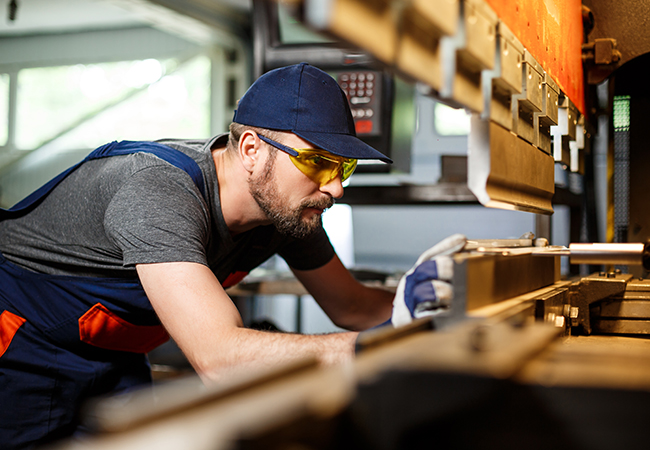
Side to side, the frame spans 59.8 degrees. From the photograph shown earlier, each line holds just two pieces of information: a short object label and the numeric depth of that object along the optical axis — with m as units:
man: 1.17
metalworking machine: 0.38
